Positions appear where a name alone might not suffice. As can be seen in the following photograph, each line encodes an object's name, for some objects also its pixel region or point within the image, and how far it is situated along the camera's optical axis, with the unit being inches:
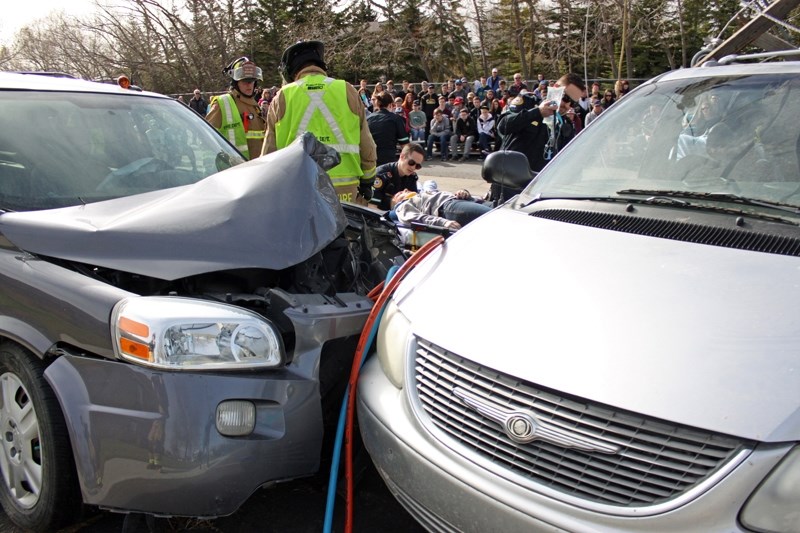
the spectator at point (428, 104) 727.7
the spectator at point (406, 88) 769.1
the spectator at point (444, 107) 696.0
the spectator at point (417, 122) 693.9
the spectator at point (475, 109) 673.0
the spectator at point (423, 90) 749.4
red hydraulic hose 95.4
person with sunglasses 258.1
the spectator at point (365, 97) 738.8
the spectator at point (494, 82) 740.5
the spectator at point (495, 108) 664.4
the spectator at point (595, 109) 482.8
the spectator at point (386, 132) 336.2
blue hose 95.8
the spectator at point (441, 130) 680.4
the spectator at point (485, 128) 649.9
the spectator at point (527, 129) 300.7
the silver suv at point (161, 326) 86.2
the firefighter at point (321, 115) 210.7
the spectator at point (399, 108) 692.7
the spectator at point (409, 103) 730.6
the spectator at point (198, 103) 840.5
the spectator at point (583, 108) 509.0
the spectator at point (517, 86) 691.7
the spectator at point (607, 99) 585.4
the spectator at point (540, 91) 668.9
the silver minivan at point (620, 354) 63.1
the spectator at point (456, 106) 679.7
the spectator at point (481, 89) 740.8
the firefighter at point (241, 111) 264.4
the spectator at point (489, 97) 674.6
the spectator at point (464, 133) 666.2
